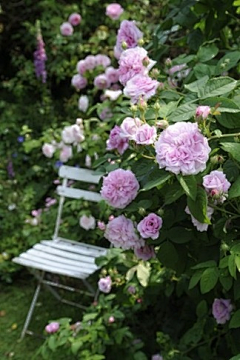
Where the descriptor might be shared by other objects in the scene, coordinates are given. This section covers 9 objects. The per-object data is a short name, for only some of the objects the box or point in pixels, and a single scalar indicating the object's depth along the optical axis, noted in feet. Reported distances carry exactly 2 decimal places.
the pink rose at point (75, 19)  16.06
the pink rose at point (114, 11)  11.57
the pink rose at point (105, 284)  8.85
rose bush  5.13
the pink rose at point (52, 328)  8.99
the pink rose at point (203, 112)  4.95
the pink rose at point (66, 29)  15.99
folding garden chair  10.92
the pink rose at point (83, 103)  12.79
